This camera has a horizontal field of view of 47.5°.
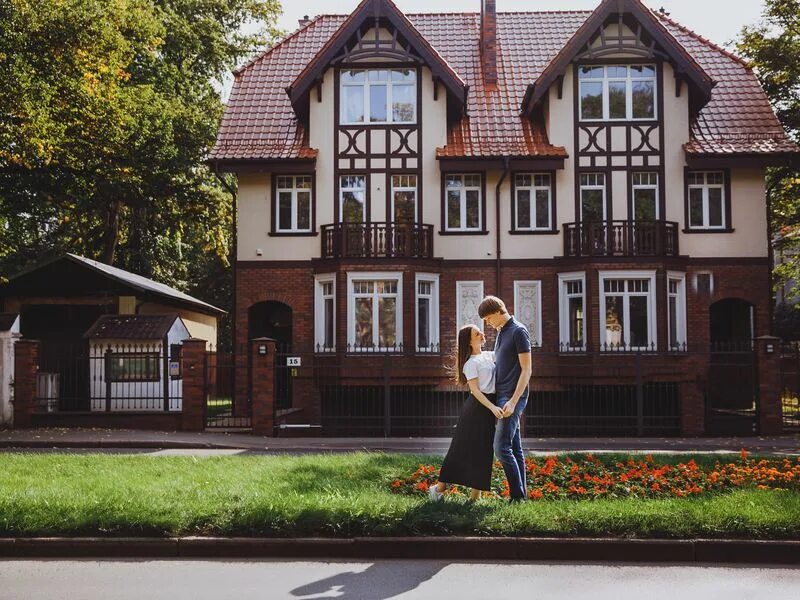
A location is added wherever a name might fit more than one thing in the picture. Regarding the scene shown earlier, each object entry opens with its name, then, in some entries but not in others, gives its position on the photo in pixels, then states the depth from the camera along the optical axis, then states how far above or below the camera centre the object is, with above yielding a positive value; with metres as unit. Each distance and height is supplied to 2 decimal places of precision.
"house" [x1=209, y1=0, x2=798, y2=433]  25.44 +4.61
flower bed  9.50 -1.46
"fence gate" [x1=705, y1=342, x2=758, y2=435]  25.81 -1.03
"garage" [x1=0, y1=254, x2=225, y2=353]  26.31 +1.69
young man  8.52 -0.29
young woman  8.52 -0.74
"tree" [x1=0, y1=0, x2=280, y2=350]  20.75 +6.09
